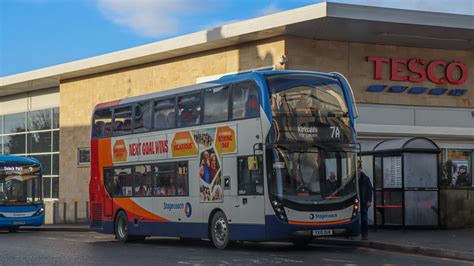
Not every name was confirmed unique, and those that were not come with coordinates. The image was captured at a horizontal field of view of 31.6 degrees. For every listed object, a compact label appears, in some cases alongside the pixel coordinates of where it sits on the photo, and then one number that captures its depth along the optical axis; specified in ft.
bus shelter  72.28
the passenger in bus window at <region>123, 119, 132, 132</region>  73.61
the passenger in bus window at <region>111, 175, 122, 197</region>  75.77
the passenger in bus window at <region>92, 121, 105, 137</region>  78.25
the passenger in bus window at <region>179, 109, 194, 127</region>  65.36
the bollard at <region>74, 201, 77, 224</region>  123.24
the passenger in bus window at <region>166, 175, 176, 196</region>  67.72
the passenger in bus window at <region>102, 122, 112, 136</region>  76.95
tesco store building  83.10
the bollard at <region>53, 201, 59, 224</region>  127.75
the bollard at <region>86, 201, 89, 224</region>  119.65
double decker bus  56.59
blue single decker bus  100.94
